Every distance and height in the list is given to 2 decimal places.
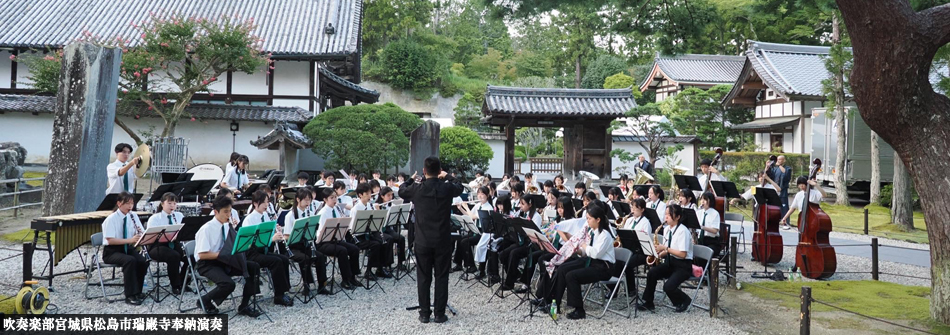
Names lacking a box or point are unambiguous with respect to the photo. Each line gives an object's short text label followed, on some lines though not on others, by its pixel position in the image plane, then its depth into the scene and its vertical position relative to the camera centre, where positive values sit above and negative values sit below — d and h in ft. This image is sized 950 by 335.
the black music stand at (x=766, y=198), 33.40 -1.40
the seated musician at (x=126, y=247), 25.40 -3.28
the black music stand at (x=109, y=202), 29.94 -1.73
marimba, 26.43 -2.69
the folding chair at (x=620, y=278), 24.68 -4.18
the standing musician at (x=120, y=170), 34.55 -0.26
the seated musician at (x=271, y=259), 25.40 -3.66
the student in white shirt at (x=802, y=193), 36.45 -1.32
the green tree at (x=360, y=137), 64.85 +3.07
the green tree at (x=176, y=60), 64.23 +10.83
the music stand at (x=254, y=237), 23.26 -2.62
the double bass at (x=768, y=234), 34.32 -3.36
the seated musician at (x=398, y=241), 32.89 -3.74
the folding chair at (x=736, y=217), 34.06 -2.47
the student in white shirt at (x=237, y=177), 41.65 -0.70
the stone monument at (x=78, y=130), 37.14 +2.04
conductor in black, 24.32 -2.28
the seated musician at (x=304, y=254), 27.55 -3.78
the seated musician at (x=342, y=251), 28.55 -3.75
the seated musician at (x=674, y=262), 25.11 -3.62
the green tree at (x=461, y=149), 72.08 +2.19
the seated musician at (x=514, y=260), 28.53 -4.09
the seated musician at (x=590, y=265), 24.27 -3.68
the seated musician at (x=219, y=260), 23.30 -3.41
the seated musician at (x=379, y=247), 31.48 -3.95
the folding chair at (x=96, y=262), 25.98 -3.96
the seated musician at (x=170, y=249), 25.93 -3.40
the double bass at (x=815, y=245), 31.60 -3.64
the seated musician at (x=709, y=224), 31.32 -2.61
